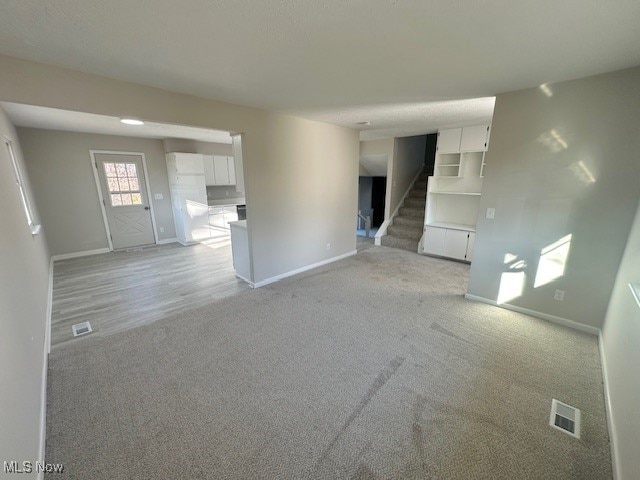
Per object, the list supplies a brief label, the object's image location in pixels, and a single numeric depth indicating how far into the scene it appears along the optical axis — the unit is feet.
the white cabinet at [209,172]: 20.35
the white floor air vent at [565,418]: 5.37
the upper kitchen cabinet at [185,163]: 18.63
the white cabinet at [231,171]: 21.80
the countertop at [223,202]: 22.71
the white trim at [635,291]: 5.21
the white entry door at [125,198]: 17.56
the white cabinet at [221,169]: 21.02
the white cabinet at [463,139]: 14.70
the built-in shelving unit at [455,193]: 15.33
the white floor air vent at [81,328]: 8.77
